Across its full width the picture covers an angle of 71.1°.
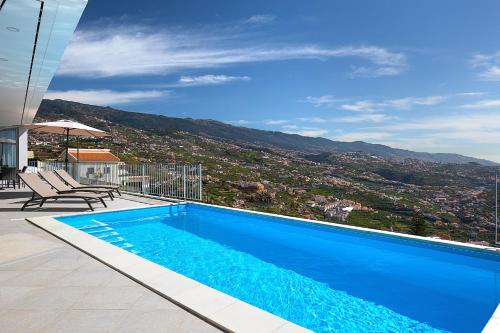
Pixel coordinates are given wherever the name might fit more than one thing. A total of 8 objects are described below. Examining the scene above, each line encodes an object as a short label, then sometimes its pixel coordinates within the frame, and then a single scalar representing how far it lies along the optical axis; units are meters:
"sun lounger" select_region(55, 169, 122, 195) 9.58
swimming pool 3.70
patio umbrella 11.09
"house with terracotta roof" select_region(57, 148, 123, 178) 13.06
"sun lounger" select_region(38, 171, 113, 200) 8.55
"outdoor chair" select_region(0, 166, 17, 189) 11.73
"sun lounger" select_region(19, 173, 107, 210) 7.93
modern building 4.94
